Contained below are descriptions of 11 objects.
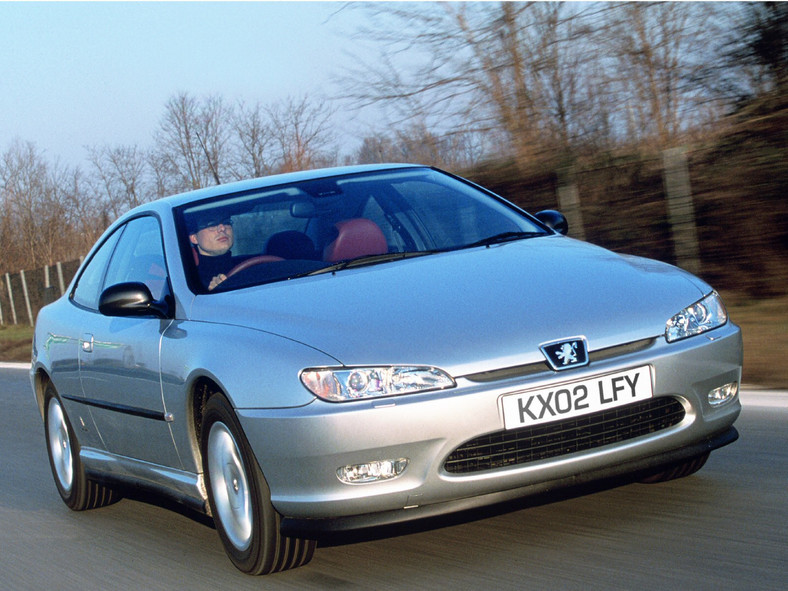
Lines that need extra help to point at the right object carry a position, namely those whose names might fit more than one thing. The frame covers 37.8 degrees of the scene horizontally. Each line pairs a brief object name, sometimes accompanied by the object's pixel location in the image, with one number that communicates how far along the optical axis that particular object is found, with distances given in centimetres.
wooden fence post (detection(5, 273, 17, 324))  3375
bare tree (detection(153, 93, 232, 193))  3156
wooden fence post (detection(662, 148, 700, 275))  1048
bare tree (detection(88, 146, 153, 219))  4041
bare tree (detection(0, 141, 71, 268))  4662
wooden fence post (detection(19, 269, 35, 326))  3161
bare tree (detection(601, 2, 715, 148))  1186
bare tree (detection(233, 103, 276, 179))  2869
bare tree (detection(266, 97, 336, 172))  2591
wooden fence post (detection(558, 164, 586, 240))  1189
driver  488
